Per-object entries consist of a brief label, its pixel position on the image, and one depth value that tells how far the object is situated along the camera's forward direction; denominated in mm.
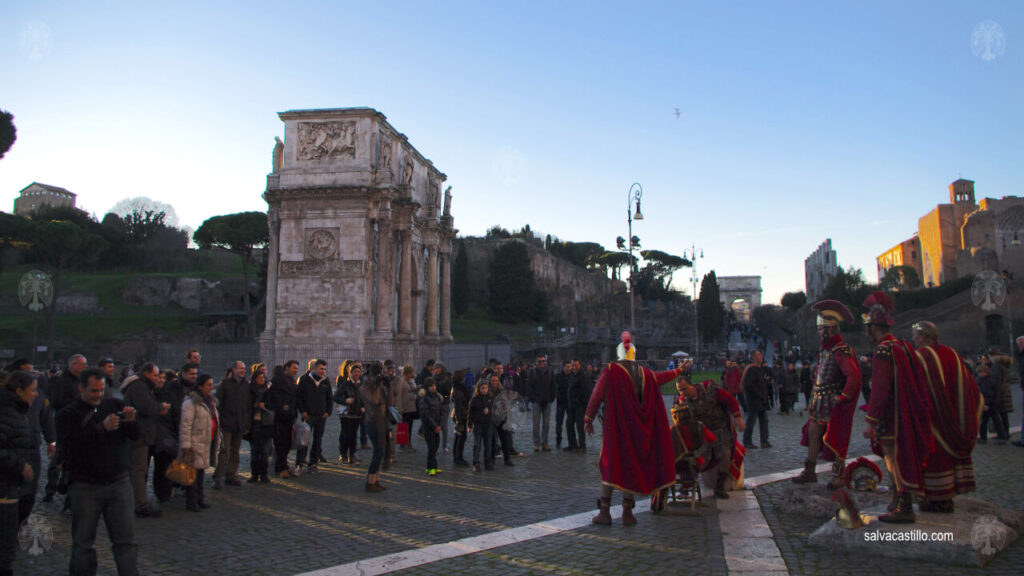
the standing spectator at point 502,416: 10625
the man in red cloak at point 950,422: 5234
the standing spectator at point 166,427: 7855
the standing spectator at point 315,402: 10031
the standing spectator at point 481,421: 10219
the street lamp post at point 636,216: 21594
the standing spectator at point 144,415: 6434
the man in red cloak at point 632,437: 6336
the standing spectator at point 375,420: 8461
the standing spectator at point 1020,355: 10710
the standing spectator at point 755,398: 11289
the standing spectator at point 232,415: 8750
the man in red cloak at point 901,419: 5246
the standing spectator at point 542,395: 12453
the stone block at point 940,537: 4754
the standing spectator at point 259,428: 9023
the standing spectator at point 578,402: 12172
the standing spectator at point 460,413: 10656
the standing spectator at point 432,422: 9847
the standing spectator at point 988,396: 11820
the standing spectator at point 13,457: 4621
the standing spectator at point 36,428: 5777
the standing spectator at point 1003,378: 11656
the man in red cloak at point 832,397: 6801
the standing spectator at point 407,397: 11602
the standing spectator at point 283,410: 9227
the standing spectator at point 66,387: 8078
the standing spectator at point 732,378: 14459
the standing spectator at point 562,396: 12758
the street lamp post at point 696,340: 43947
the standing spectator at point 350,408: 10164
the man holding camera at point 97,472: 4434
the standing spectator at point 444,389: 12398
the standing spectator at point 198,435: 7414
